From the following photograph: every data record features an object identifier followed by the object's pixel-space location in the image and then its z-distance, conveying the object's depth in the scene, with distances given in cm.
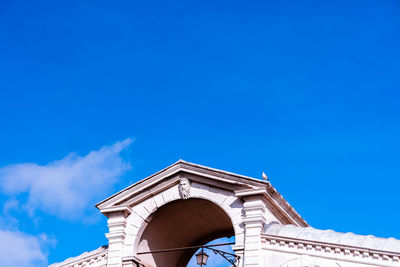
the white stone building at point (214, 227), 2216
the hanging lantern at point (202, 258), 2623
